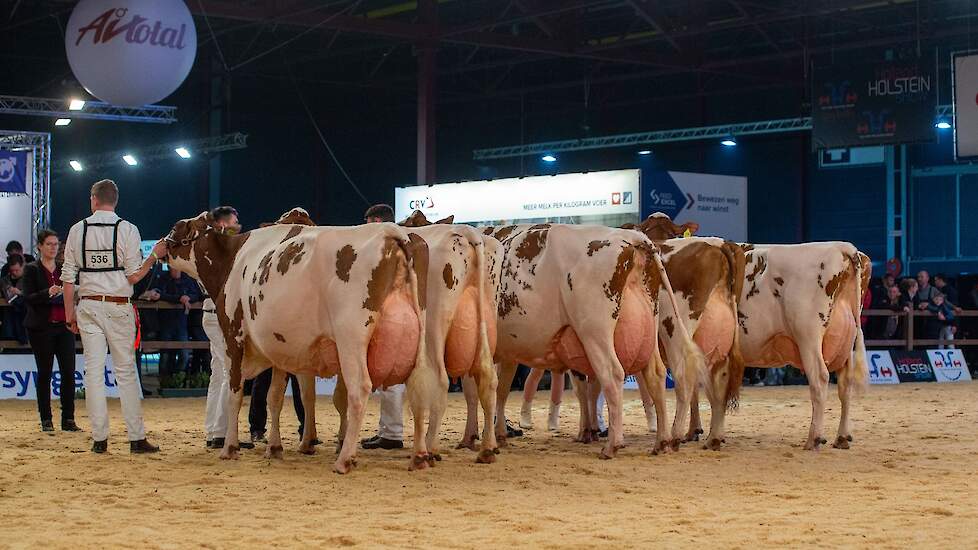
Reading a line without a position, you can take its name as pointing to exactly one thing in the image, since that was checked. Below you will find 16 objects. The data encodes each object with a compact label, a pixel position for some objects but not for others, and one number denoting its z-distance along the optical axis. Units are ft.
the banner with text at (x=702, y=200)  65.72
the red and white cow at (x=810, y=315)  34.37
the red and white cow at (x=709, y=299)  34.06
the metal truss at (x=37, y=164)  65.26
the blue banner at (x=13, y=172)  63.52
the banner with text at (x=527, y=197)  66.18
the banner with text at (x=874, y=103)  68.49
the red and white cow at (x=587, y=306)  31.55
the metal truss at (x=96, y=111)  82.12
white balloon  46.96
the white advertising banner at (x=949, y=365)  67.92
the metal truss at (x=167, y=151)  100.42
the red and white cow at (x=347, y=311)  27.81
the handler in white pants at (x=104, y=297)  30.71
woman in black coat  37.45
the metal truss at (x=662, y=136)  95.40
